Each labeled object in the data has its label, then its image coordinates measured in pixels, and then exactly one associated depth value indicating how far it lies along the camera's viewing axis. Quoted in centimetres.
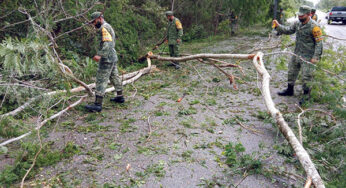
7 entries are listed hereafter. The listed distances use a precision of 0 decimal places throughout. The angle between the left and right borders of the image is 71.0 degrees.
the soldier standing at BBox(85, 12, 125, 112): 453
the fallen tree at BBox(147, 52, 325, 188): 242
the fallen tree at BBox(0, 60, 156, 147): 336
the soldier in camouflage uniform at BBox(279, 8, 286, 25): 1209
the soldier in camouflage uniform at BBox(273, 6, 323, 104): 470
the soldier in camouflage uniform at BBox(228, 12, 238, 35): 1462
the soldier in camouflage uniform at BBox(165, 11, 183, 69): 791
